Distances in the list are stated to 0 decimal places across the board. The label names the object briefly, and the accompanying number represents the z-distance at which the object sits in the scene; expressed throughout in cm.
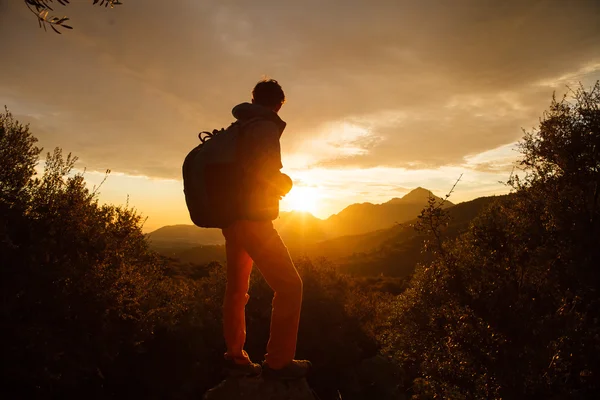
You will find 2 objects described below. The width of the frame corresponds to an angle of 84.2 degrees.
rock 326
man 304
